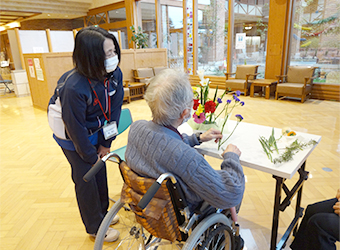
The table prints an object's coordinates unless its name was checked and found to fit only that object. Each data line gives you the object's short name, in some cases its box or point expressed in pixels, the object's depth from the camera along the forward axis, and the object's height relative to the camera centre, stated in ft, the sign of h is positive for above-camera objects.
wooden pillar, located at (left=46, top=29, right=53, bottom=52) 25.86 +1.62
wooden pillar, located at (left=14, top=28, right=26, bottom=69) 24.41 +1.73
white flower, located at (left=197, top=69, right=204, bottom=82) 5.20 -0.48
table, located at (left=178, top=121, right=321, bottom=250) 4.32 -2.00
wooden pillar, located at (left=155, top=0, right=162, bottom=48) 31.42 +3.71
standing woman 4.45 -1.06
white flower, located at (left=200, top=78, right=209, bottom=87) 5.29 -0.67
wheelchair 3.34 -2.39
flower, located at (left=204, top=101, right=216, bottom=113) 4.99 -1.11
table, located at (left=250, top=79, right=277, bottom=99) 20.92 -3.04
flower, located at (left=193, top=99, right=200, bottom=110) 5.06 -1.07
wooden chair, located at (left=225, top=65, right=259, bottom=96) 22.29 -2.68
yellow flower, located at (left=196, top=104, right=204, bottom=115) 4.94 -1.15
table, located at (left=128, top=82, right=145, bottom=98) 22.92 -3.41
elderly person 3.30 -1.35
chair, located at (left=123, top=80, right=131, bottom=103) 21.38 -3.30
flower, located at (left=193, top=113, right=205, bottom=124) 5.05 -1.36
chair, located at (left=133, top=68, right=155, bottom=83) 24.43 -2.18
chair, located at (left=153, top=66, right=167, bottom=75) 26.01 -1.80
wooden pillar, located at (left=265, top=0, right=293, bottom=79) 20.77 +1.00
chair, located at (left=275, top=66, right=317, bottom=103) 19.07 -2.89
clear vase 5.53 -1.67
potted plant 29.09 +1.50
